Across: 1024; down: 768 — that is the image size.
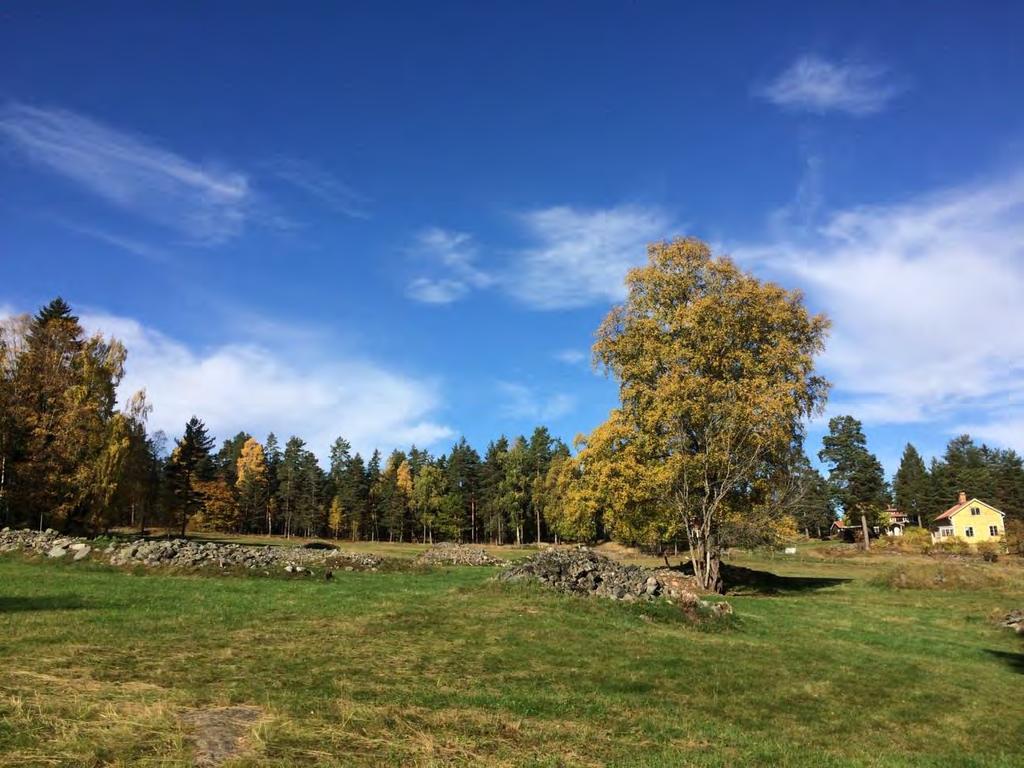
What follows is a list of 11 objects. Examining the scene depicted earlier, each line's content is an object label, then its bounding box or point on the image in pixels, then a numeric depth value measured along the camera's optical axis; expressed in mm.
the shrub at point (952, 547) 74688
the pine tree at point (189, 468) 79000
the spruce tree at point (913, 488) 120012
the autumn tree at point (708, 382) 30469
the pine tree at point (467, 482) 112125
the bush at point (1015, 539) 71312
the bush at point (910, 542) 78500
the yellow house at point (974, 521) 94438
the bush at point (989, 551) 66662
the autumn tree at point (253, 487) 100062
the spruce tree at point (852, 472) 93562
